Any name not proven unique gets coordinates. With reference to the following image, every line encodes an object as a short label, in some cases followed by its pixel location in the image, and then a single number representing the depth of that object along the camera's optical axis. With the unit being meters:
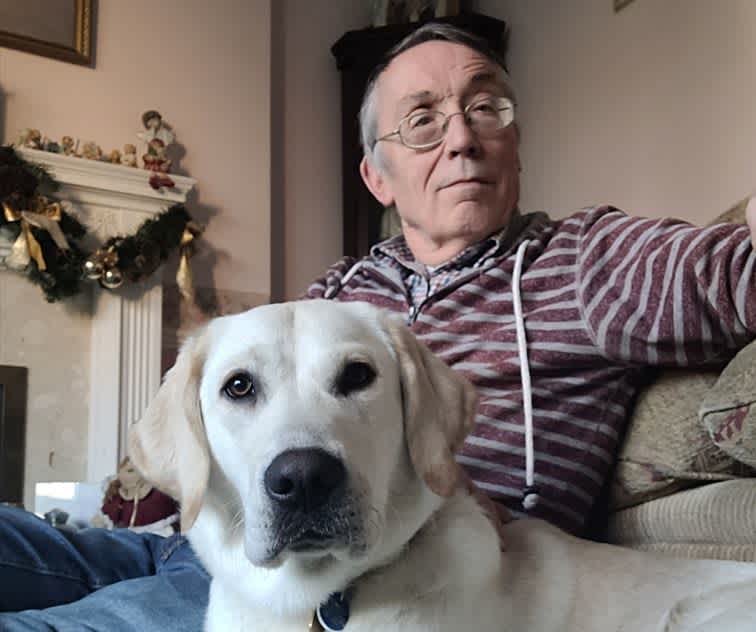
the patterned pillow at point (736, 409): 0.97
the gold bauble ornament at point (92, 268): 3.10
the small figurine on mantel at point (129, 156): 3.29
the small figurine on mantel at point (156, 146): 3.30
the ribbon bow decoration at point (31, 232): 2.94
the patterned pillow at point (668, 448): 1.11
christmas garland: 2.94
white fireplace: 3.15
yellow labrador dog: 0.81
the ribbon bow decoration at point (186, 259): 3.36
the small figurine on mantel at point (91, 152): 3.20
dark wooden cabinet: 3.77
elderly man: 1.05
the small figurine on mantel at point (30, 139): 3.07
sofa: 1.00
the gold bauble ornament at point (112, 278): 3.13
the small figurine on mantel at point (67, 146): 3.16
